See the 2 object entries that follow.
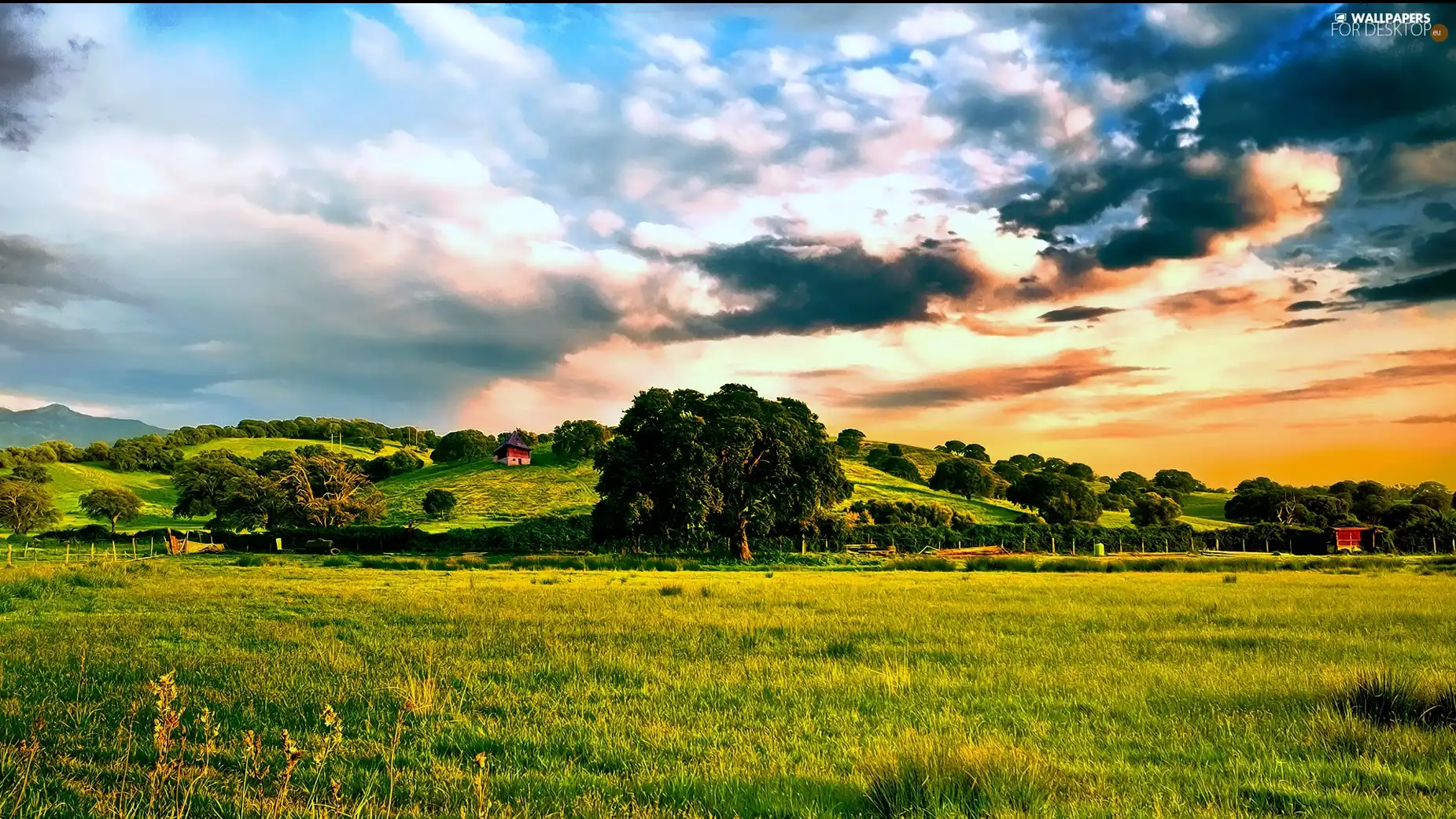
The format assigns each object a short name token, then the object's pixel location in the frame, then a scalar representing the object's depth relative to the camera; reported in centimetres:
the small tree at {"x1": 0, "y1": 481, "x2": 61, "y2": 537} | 7994
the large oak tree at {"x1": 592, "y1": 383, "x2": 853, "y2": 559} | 5019
